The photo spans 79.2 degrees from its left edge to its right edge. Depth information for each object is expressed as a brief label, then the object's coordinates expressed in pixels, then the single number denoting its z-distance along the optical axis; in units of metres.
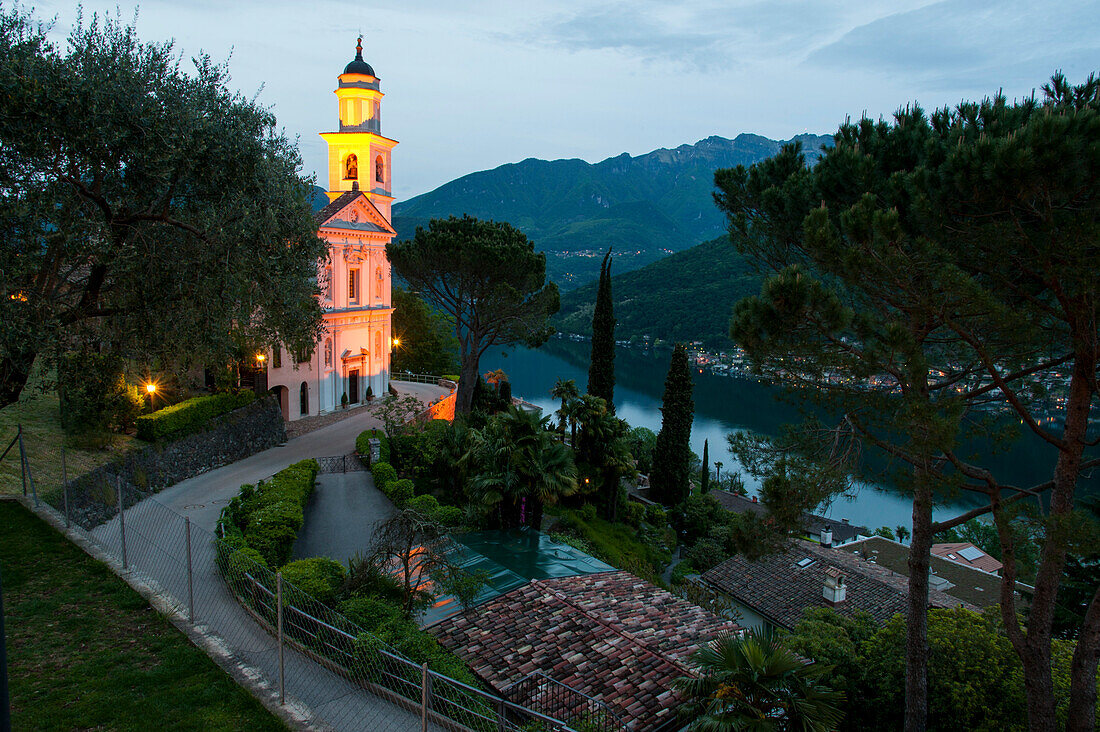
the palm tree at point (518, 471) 16.97
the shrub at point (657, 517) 28.72
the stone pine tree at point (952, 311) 7.33
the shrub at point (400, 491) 17.30
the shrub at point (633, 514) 27.10
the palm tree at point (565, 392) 24.59
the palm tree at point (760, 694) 7.16
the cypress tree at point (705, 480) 36.41
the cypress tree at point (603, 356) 30.89
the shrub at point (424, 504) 14.83
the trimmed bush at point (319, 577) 10.02
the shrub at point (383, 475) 18.48
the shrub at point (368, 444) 20.52
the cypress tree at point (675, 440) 30.55
